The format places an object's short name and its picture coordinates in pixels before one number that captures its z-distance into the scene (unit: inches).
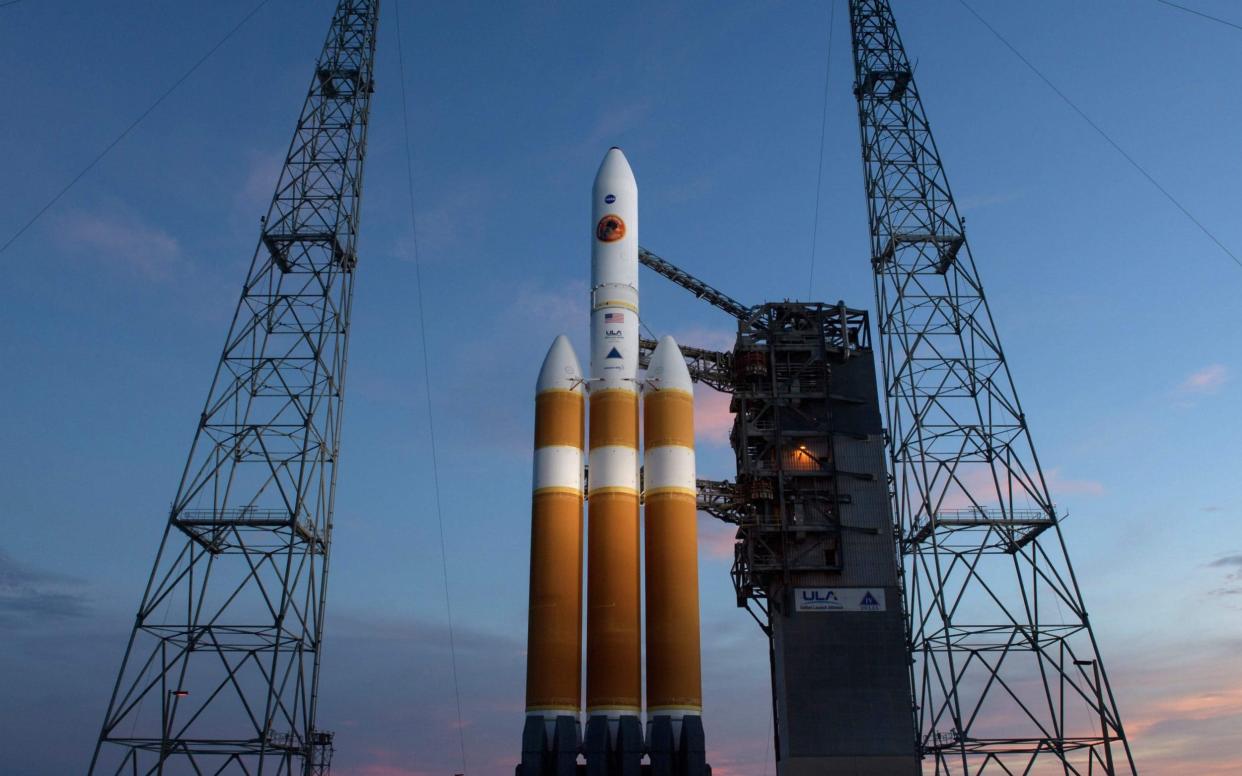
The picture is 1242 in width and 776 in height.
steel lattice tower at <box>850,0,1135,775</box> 1705.2
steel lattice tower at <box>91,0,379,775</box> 1589.6
